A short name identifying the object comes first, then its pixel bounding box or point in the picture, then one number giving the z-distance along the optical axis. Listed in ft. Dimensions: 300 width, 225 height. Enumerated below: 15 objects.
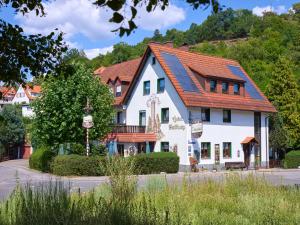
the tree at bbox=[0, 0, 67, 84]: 14.89
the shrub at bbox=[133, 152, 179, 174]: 103.45
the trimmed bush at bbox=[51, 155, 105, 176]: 97.30
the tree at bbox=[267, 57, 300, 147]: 152.56
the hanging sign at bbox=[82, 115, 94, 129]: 98.78
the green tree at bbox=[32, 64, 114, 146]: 108.68
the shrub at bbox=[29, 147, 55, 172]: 108.99
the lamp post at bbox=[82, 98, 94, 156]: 98.89
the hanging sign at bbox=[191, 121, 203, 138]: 120.78
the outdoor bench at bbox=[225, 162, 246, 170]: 131.03
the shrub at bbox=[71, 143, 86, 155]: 106.73
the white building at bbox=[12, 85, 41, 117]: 313.24
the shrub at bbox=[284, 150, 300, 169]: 142.61
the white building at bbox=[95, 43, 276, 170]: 125.59
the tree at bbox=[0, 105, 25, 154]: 202.57
